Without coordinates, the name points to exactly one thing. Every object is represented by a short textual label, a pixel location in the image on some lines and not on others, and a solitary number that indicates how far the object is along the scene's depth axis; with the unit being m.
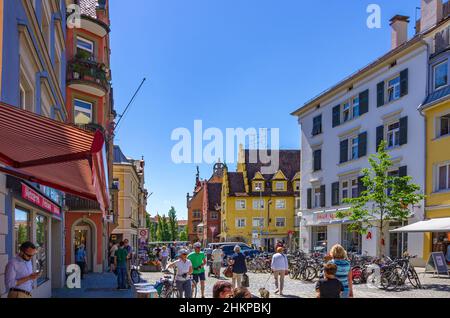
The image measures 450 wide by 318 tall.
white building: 27.20
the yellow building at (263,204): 62.47
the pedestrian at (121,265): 16.73
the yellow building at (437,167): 24.55
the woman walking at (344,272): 8.32
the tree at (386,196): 21.11
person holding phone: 6.77
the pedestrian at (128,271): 17.28
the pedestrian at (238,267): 15.93
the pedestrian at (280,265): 15.91
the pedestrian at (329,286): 6.60
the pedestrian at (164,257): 29.38
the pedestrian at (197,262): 13.54
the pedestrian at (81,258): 21.88
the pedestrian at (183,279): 11.80
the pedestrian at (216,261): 24.44
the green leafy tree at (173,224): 98.69
